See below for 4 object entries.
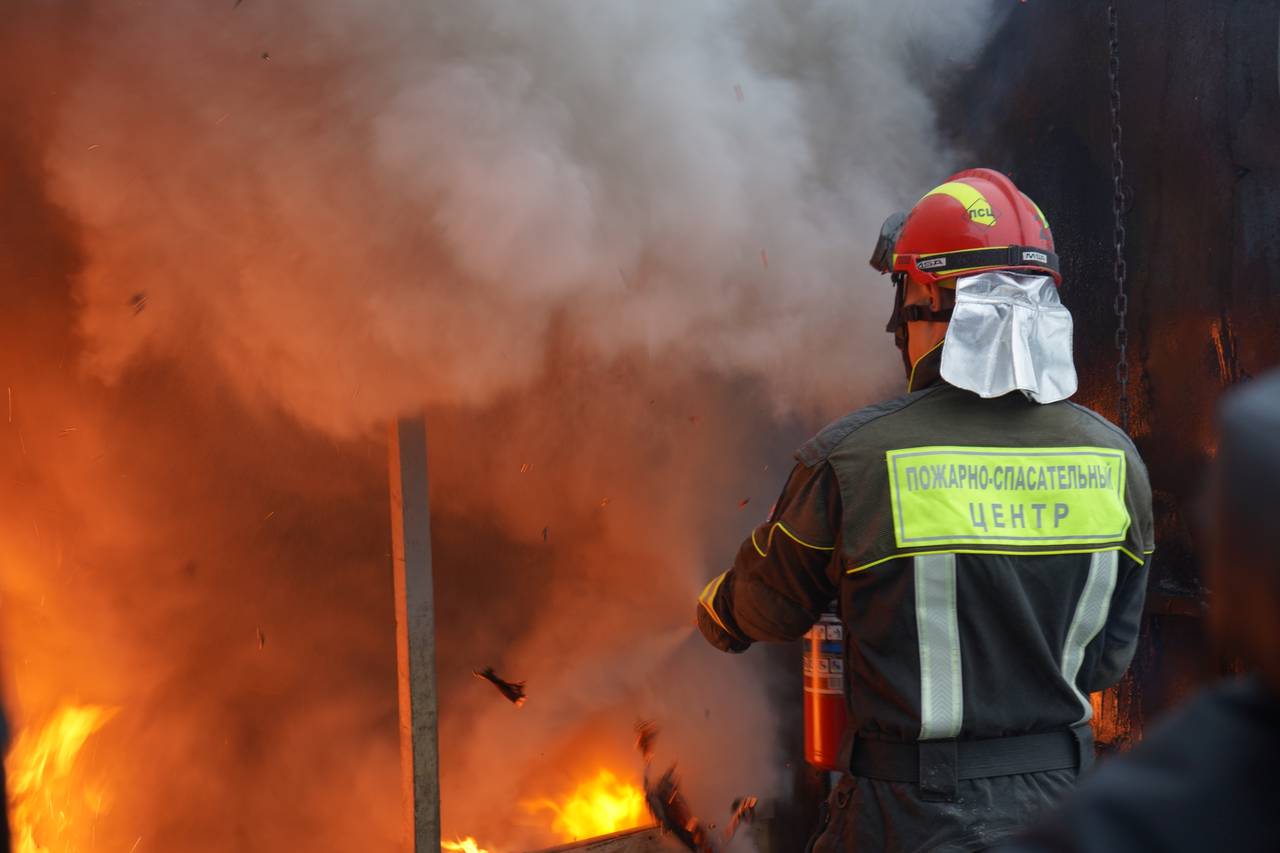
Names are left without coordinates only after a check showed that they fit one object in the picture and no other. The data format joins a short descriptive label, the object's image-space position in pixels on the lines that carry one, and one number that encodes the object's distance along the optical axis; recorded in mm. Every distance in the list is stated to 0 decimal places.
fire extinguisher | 2320
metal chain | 3094
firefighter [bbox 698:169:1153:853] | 1922
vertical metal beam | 2959
